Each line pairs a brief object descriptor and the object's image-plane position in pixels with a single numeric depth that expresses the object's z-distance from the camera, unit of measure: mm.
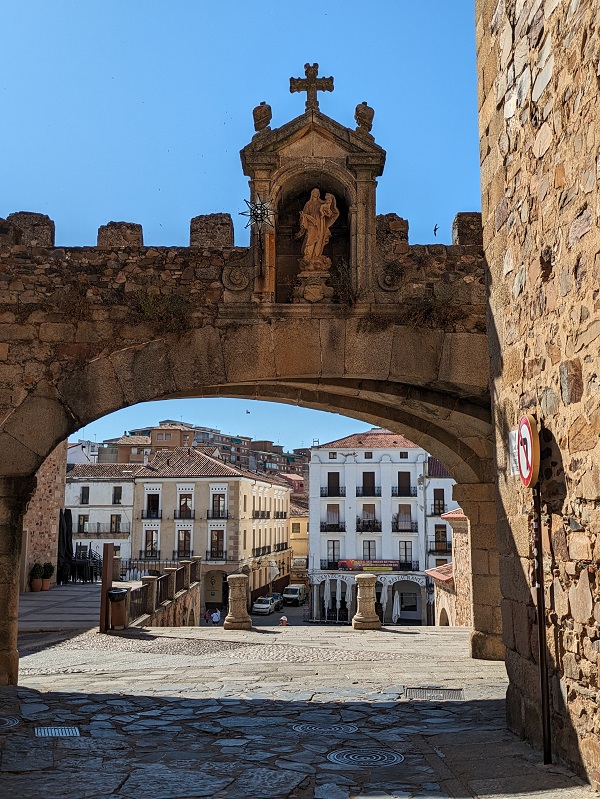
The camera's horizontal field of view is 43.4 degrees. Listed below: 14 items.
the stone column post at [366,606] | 12109
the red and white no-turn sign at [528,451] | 3824
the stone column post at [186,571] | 20000
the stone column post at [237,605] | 12344
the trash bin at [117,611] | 12008
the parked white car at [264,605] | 33719
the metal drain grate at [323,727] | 4758
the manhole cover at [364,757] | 3945
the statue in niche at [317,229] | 6773
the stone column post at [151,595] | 14578
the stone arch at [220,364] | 6391
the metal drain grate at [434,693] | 5914
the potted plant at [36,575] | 18422
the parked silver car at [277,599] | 36606
